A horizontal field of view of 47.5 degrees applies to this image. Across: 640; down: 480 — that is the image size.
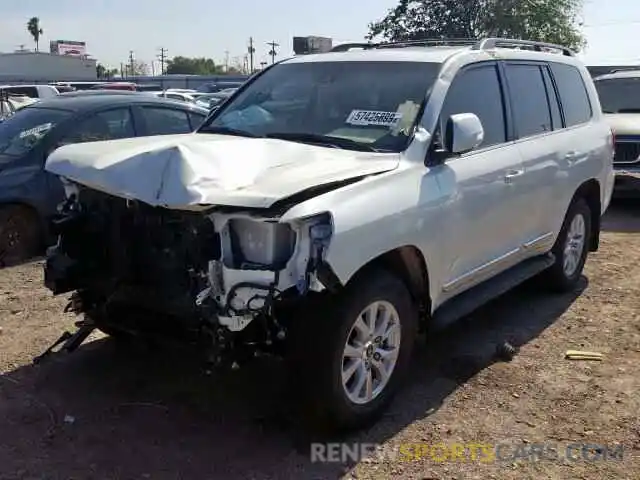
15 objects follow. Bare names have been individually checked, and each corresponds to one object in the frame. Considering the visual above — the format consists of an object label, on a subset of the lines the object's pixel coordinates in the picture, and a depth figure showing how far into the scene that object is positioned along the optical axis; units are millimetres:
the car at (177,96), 20156
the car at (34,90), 18594
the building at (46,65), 71812
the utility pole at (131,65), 102531
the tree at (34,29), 108375
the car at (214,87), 36206
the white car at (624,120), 10109
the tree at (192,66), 96688
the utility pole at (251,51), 95875
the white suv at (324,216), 3346
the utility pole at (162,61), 104750
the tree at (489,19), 34312
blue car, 6953
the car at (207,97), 23059
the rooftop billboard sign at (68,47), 102125
